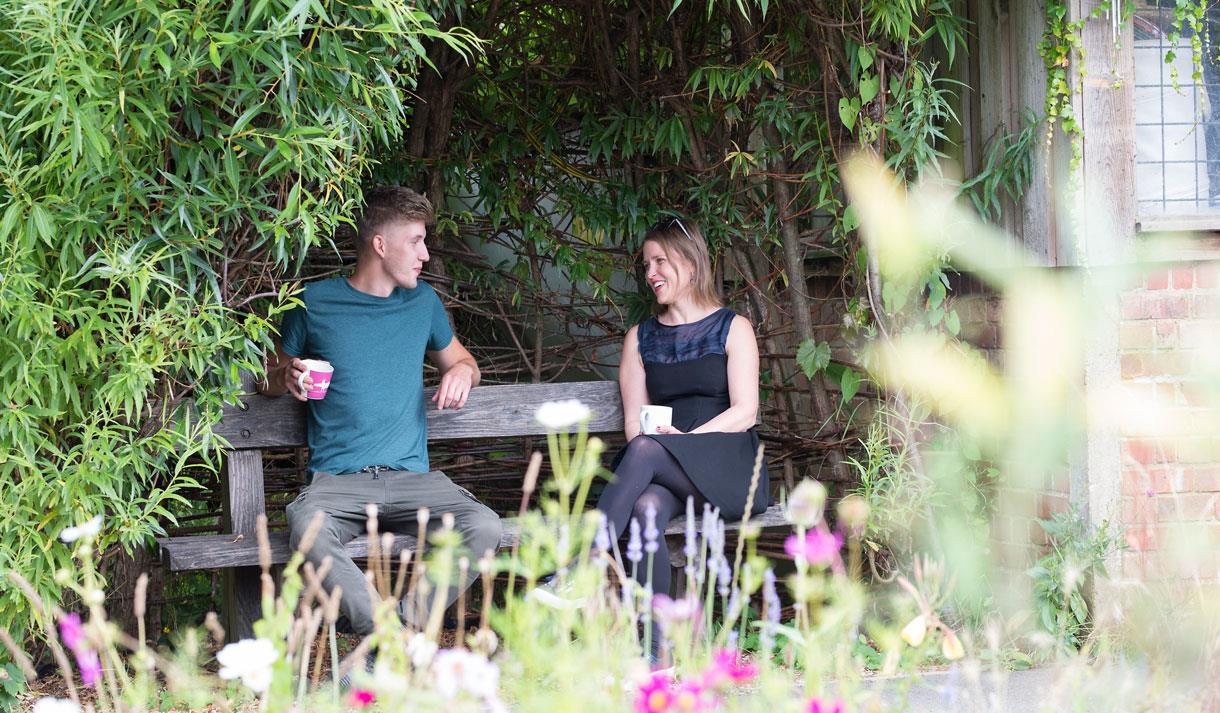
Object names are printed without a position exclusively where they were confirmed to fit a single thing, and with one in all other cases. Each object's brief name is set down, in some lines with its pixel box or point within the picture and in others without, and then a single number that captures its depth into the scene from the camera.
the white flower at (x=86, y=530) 6.07
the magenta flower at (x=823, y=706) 5.42
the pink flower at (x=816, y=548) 6.17
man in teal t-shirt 8.55
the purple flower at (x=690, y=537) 7.14
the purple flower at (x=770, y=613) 6.61
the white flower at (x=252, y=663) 5.54
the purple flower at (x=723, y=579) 7.19
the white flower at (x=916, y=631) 6.54
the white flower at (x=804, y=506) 6.44
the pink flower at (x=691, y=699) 5.20
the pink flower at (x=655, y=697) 5.26
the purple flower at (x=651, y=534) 7.30
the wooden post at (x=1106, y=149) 8.56
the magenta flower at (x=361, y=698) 5.50
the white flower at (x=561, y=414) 7.07
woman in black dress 8.65
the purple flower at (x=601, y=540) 7.23
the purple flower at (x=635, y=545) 7.42
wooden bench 8.39
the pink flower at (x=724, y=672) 5.58
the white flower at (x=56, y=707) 5.51
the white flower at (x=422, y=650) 5.96
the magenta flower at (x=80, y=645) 5.53
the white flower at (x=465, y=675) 5.36
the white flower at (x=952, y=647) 6.57
